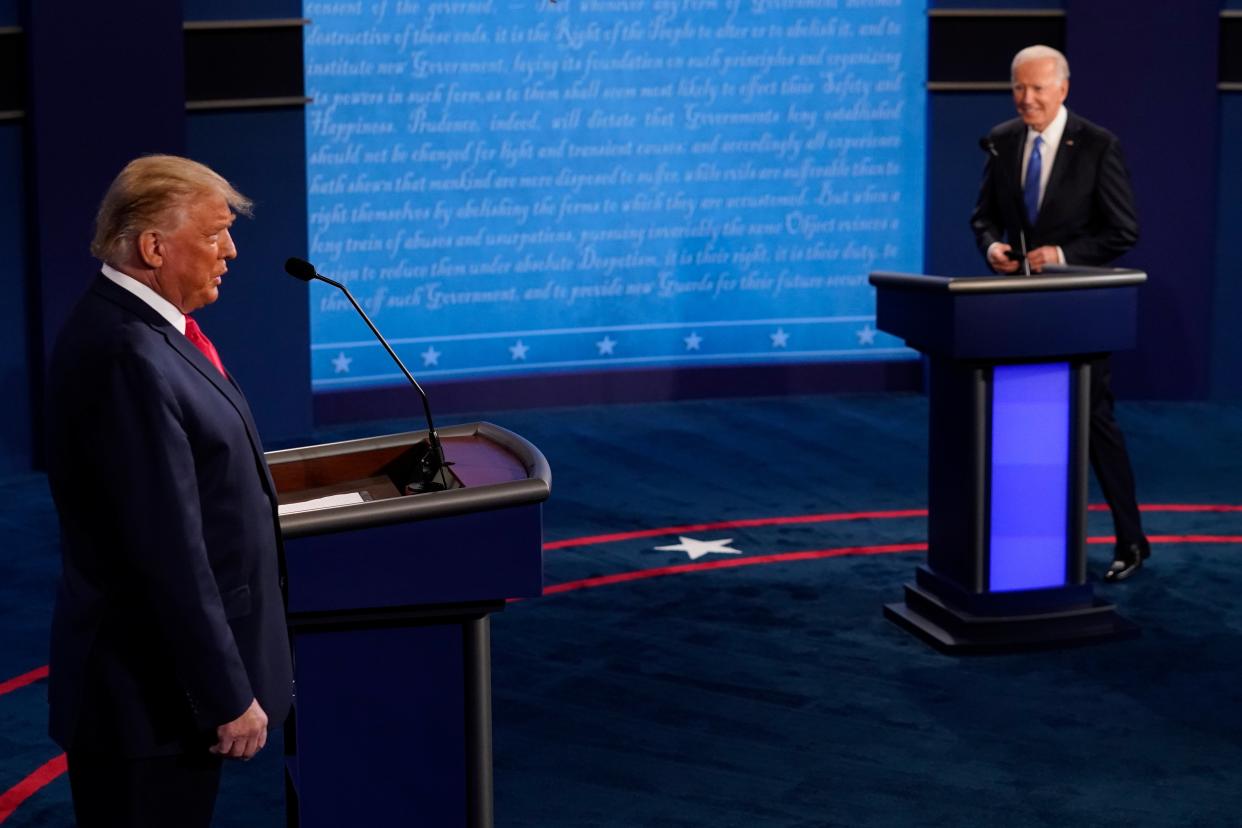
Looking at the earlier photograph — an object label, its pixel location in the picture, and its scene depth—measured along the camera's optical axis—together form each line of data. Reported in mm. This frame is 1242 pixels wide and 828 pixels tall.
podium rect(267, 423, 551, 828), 5836
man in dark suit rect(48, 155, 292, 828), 4855
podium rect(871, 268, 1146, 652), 10297
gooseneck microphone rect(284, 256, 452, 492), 6211
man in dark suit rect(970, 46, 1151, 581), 11562
